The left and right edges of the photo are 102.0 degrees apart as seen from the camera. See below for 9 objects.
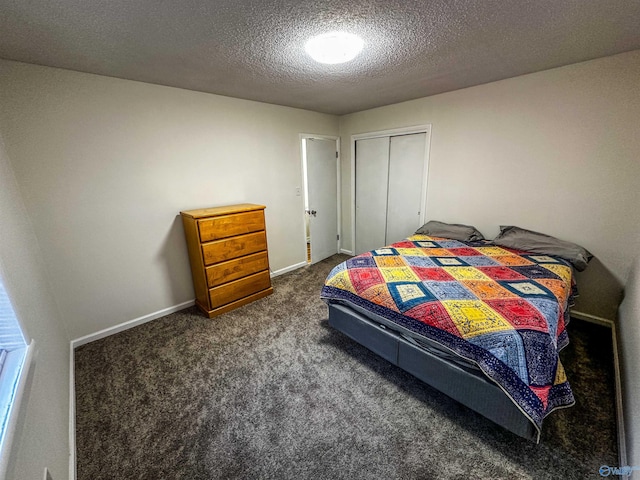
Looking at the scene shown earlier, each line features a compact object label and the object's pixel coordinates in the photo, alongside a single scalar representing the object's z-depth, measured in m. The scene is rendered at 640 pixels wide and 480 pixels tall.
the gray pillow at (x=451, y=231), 2.94
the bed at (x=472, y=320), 1.33
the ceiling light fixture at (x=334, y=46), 1.62
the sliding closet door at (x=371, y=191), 3.77
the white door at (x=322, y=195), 3.89
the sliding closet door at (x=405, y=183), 3.40
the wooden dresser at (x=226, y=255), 2.60
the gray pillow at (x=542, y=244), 2.27
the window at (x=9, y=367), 0.76
